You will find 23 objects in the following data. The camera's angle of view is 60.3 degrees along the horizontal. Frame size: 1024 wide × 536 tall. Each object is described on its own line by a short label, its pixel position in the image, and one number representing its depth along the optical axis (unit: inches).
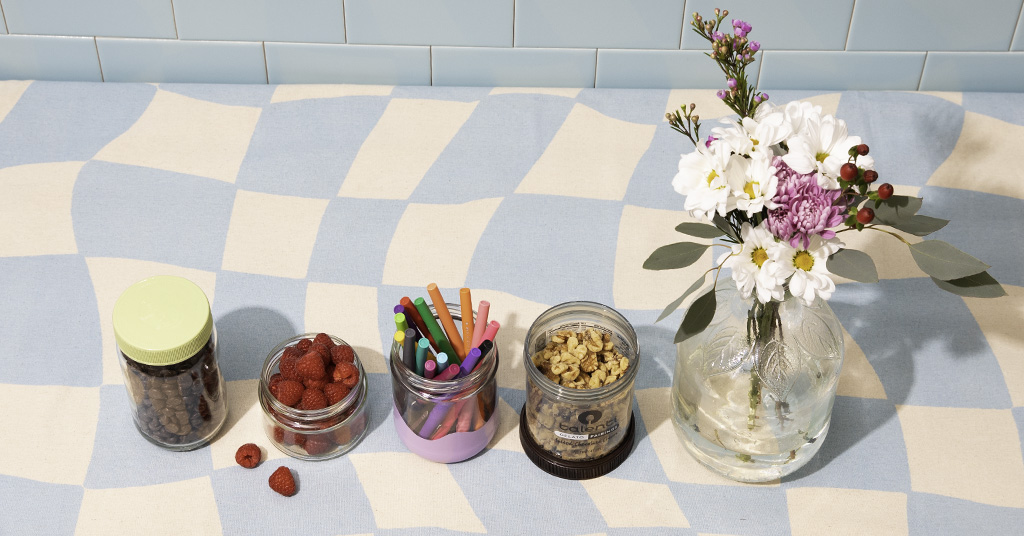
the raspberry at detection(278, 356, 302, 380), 34.5
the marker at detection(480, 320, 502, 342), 34.0
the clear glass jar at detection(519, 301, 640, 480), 33.2
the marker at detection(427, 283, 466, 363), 34.0
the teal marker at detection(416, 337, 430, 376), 32.8
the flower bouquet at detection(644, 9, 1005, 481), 26.0
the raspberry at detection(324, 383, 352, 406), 34.2
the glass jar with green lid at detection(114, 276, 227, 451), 32.2
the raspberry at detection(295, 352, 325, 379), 34.3
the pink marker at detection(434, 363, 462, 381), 32.8
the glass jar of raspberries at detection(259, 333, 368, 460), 34.0
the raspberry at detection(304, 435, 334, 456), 34.9
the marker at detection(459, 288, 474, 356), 34.9
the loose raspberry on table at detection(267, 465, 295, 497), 34.0
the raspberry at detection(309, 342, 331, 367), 35.0
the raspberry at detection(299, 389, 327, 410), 33.9
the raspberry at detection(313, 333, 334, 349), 35.6
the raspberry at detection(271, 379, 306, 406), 33.7
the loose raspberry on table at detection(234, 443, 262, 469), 35.0
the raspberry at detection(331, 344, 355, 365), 35.3
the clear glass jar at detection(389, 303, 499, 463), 33.4
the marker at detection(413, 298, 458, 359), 33.5
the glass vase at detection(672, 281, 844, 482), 33.3
